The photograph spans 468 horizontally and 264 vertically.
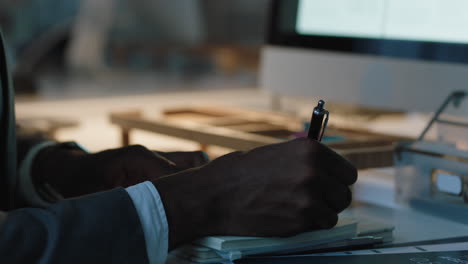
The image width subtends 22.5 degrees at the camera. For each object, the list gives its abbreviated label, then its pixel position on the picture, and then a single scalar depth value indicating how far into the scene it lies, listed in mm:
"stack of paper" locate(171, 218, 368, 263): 778
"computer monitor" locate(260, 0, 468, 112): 1142
